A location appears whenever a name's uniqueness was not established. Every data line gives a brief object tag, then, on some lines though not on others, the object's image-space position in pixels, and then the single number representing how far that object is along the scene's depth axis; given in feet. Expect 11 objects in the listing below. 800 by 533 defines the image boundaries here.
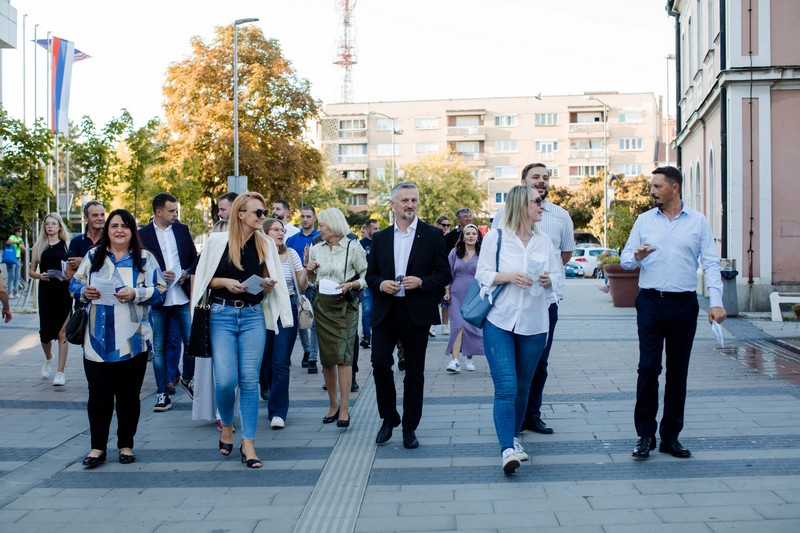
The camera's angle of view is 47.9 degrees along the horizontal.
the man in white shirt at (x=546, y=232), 22.47
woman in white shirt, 19.06
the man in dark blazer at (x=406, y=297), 21.86
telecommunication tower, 323.78
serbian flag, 85.56
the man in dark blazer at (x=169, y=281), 27.52
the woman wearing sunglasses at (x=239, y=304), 20.06
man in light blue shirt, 19.56
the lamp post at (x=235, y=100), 103.50
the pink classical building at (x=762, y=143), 57.41
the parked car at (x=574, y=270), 145.35
